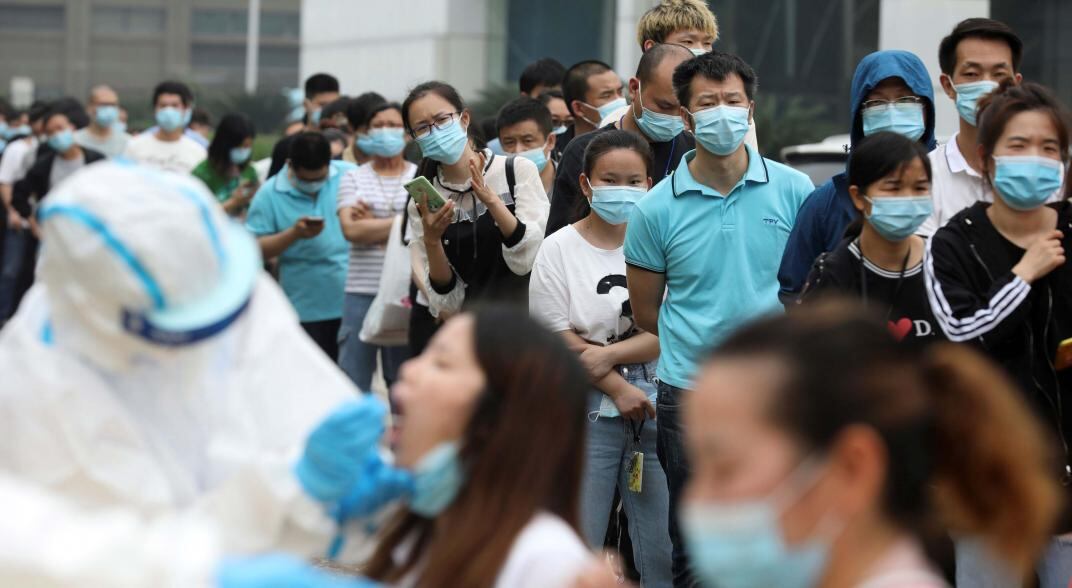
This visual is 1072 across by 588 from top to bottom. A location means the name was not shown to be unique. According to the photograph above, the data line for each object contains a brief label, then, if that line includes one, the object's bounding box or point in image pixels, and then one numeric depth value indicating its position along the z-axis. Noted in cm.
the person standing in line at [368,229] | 1656
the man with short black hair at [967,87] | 1053
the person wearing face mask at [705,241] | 1064
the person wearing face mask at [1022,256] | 909
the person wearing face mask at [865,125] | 1023
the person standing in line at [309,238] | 1769
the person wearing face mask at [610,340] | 1140
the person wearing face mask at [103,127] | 2603
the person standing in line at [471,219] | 1282
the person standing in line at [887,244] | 928
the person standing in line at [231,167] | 1934
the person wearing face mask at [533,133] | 1537
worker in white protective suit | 523
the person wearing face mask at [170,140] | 2178
